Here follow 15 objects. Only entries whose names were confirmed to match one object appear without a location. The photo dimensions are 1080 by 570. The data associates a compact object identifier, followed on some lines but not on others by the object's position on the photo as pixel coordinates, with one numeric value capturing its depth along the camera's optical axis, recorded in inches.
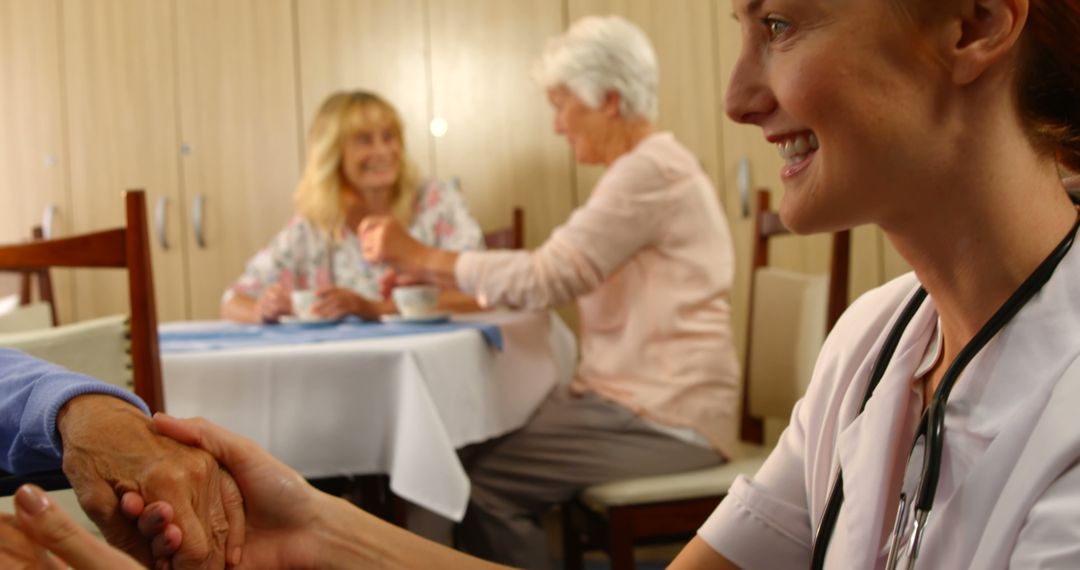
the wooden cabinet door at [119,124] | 157.5
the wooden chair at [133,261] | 62.9
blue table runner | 83.3
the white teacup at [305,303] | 100.3
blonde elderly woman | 124.3
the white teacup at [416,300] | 95.2
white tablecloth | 75.4
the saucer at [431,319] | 94.3
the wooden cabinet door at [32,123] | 162.4
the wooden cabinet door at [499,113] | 148.5
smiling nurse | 28.2
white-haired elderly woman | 91.0
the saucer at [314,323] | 97.8
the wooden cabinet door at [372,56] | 151.6
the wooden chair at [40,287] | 143.4
